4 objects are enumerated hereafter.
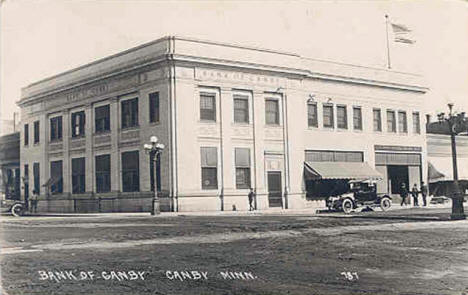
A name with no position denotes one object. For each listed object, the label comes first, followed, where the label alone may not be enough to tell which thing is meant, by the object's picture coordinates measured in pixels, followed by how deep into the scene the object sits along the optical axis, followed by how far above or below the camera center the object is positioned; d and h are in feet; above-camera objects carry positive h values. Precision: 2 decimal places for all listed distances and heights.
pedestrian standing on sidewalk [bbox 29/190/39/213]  136.81 -3.16
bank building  113.19 +11.64
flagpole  135.89 +29.50
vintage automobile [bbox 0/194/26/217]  116.47 -3.56
